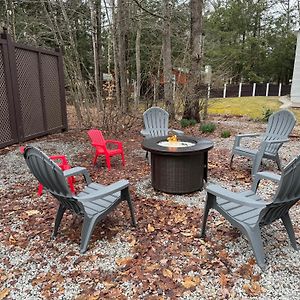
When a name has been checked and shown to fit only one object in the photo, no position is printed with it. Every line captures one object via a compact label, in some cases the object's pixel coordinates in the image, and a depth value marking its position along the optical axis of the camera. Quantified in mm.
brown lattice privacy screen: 5730
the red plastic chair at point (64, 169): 3439
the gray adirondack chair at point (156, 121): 5114
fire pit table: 3348
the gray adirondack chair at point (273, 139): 4086
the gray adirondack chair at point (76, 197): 2143
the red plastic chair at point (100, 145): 4445
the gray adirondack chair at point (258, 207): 1932
